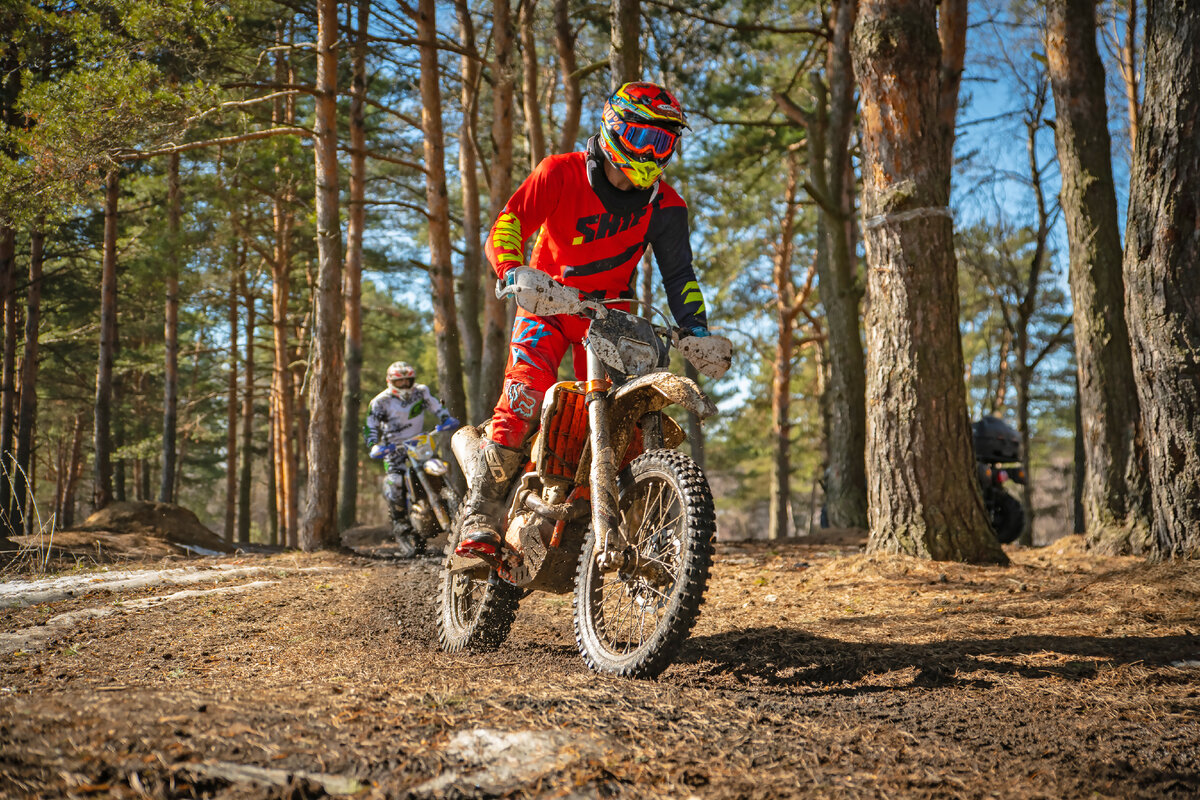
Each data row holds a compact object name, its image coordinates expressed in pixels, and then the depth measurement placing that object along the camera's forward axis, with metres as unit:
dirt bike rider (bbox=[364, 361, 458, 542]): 9.84
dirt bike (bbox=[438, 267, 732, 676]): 2.99
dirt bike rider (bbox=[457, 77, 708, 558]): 3.69
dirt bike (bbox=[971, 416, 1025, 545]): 9.57
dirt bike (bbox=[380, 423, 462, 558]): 9.07
